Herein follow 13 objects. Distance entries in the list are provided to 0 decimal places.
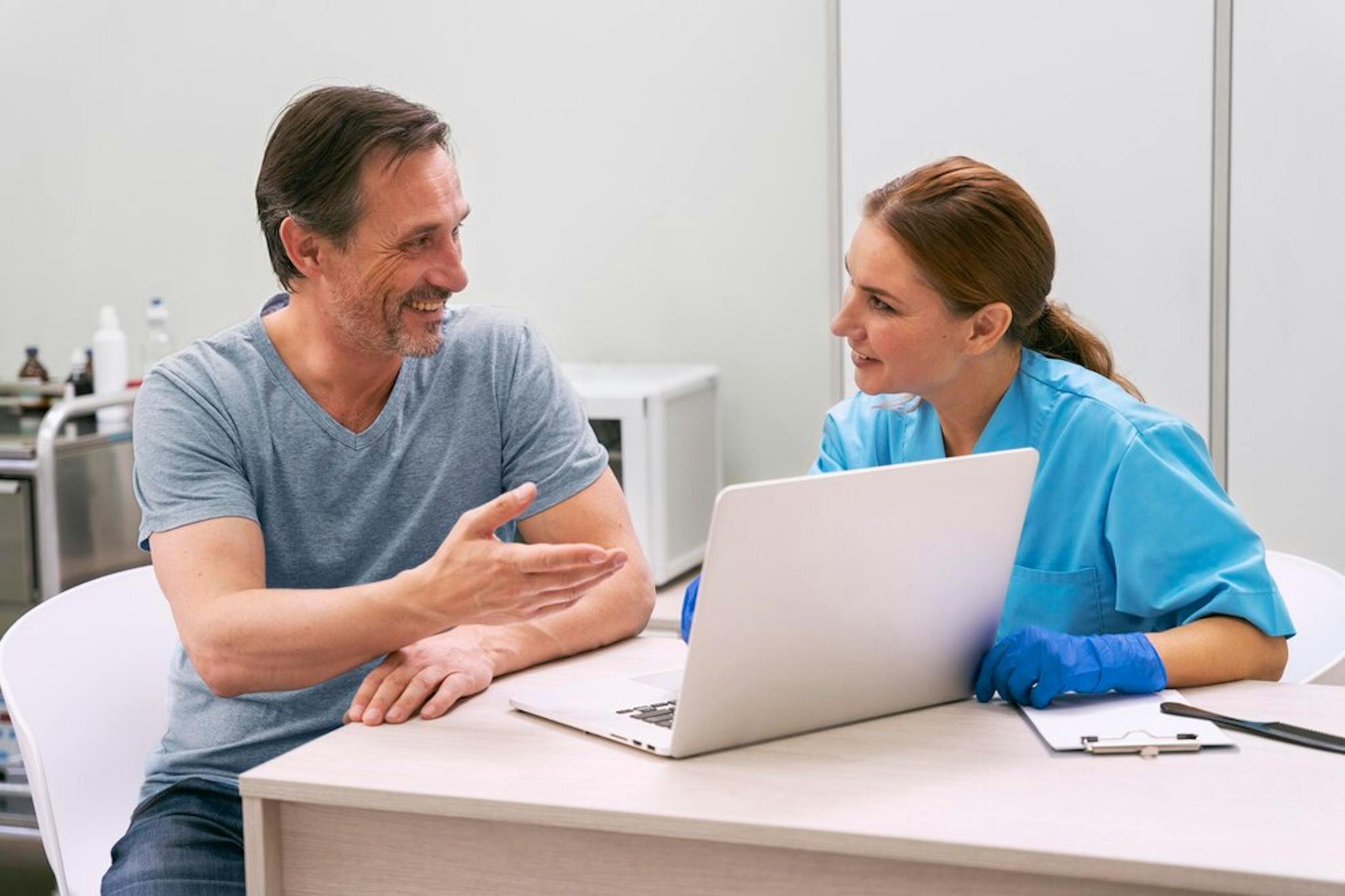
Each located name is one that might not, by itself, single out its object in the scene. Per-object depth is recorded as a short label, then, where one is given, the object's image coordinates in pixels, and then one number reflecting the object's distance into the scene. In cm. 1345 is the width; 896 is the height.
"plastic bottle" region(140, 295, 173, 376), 468
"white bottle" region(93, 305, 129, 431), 430
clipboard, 228
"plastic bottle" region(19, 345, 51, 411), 455
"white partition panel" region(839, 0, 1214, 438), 364
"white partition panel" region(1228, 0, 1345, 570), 359
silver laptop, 222
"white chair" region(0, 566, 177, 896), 258
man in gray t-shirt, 249
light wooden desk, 210
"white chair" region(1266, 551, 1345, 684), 274
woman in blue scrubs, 252
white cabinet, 396
